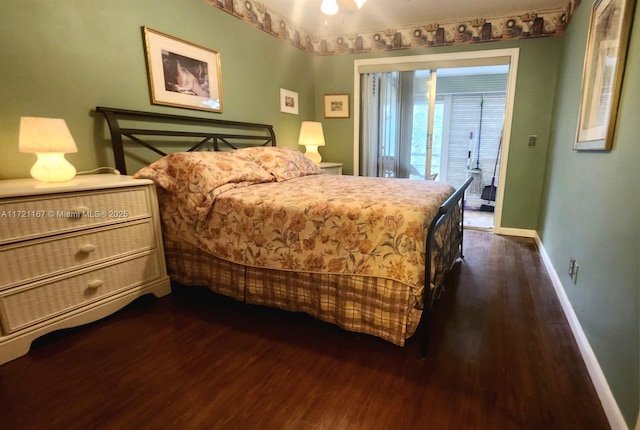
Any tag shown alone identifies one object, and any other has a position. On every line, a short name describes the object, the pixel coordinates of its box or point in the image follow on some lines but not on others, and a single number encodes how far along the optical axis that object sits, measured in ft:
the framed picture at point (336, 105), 14.16
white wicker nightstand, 4.80
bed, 4.96
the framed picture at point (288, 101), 12.48
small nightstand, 12.67
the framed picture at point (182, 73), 7.75
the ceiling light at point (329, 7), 6.50
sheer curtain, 13.62
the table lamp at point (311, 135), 12.75
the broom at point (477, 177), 18.23
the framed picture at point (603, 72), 4.74
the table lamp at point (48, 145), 5.06
